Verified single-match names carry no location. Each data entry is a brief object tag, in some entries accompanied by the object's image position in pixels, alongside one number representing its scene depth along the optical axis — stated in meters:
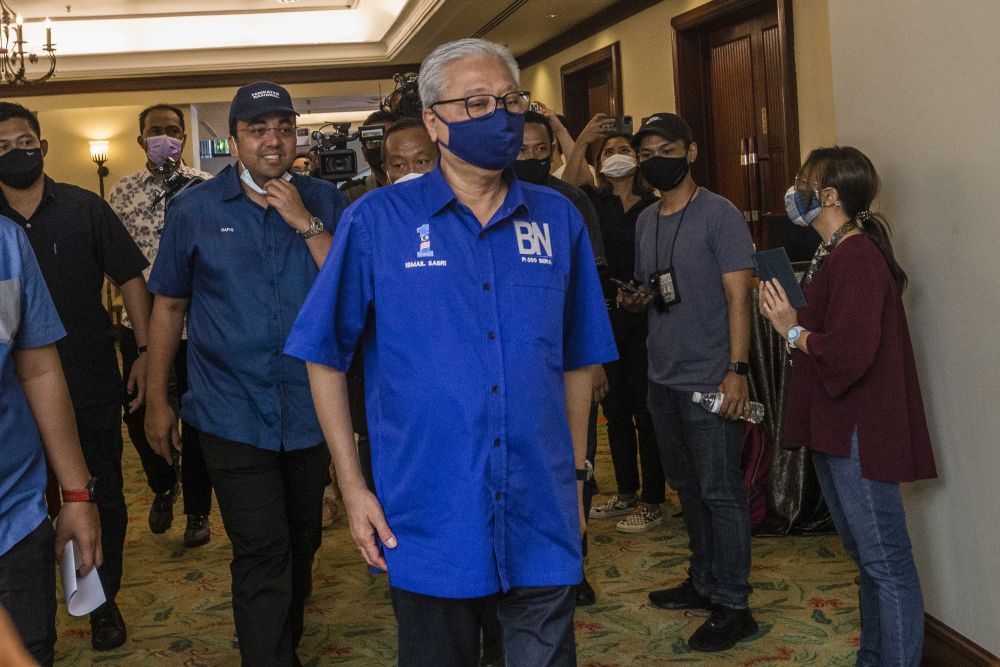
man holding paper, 1.96
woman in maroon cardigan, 2.58
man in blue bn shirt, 1.84
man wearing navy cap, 2.87
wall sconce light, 13.73
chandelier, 8.03
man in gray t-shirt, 3.30
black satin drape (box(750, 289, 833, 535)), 4.45
